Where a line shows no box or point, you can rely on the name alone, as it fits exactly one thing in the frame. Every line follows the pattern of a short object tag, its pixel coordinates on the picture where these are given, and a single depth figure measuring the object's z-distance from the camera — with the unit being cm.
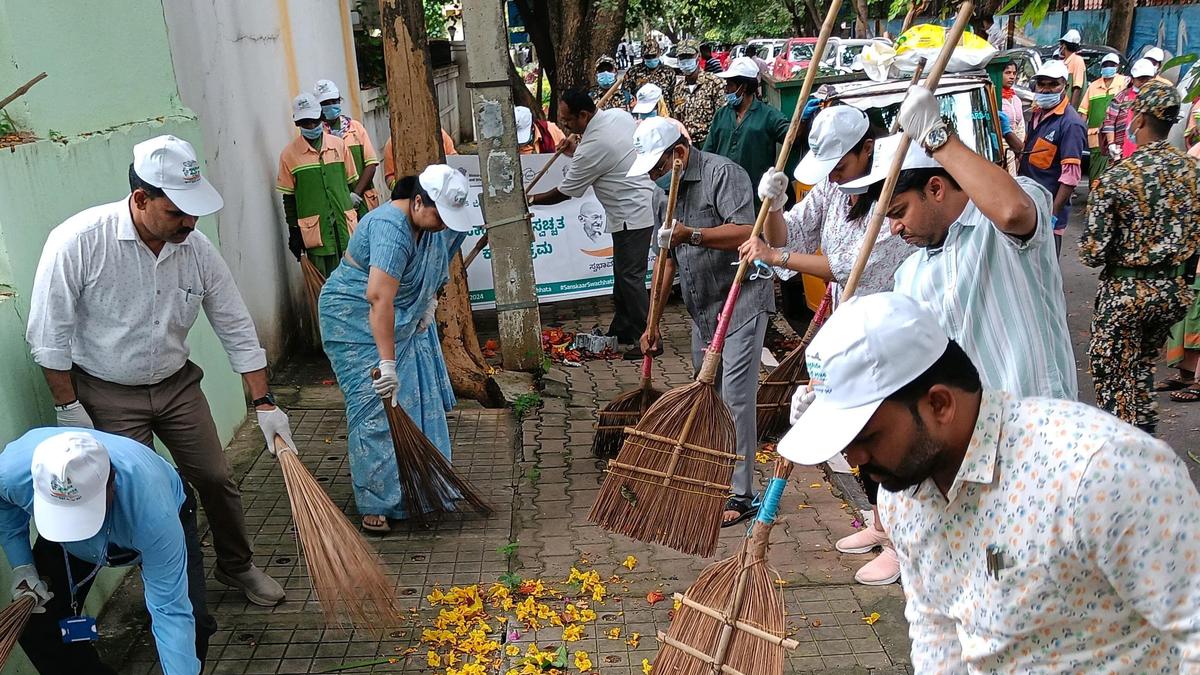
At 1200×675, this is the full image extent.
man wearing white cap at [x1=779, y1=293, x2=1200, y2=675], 158
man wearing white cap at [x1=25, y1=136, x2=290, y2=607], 363
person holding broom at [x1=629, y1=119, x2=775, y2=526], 473
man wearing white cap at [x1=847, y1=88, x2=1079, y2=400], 269
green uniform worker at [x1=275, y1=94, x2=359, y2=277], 741
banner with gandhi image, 865
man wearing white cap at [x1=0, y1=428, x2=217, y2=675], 285
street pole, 679
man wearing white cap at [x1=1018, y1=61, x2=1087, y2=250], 812
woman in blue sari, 457
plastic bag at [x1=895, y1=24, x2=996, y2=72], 396
